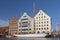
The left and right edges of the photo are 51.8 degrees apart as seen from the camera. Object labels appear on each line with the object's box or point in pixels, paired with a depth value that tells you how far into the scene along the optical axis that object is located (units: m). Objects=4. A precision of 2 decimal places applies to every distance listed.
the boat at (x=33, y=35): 44.04
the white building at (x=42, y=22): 50.98
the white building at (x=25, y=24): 51.90
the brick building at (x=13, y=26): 53.95
